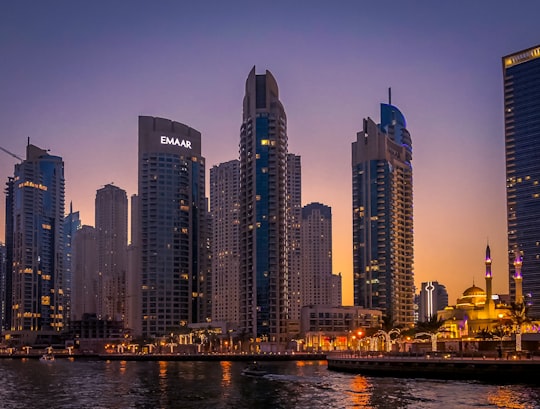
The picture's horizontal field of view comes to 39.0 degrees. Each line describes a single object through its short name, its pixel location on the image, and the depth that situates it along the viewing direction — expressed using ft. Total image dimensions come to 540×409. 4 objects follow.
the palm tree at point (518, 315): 568.41
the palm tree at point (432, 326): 632.83
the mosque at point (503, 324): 589.32
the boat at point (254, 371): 462.27
